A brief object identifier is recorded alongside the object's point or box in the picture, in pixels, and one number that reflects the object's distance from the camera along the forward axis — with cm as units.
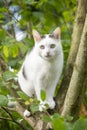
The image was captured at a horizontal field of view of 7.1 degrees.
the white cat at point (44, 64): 257
